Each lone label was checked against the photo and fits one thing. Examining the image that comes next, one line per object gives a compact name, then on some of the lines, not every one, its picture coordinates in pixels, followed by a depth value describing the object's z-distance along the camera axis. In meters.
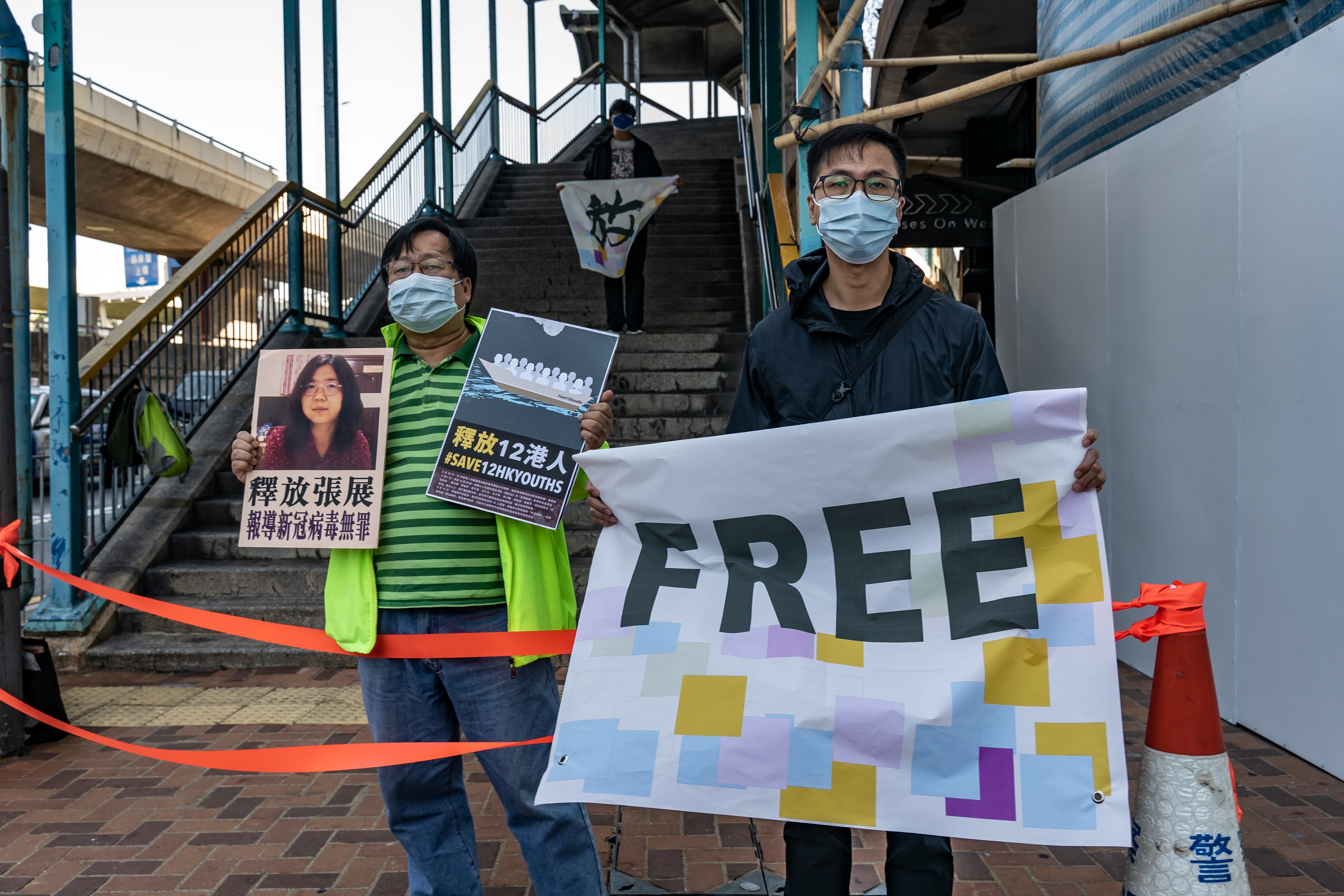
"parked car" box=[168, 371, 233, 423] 7.28
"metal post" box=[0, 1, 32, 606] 5.31
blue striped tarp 4.30
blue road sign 43.56
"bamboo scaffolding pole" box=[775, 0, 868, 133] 4.82
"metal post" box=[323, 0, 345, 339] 9.22
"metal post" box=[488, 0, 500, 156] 15.40
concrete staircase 5.86
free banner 2.01
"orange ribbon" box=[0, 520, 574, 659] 2.36
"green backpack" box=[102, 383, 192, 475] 5.84
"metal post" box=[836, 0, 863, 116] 5.59
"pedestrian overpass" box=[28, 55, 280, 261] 20.03
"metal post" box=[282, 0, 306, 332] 8.63
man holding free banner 2.11
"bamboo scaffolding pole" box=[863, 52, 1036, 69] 6.06
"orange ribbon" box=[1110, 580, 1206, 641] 2.06
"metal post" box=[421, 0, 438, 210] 11.57
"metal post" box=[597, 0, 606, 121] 18.03
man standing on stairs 9.23
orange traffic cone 2.01
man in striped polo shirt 2.39
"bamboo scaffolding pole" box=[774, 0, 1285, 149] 4.04
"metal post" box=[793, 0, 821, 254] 5.54
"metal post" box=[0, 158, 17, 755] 4.19
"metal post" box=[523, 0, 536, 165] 17.31
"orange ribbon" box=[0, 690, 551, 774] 2.36
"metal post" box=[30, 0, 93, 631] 5.60
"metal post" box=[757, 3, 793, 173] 9.64
